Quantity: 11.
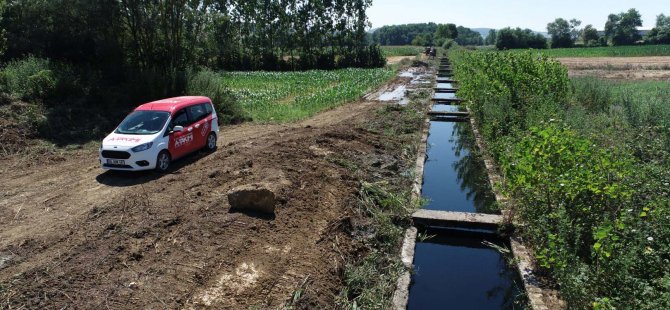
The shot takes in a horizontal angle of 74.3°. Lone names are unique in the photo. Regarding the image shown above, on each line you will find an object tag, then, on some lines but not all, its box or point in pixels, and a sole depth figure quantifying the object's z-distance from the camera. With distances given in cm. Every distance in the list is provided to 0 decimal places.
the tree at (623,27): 9950
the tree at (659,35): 8881
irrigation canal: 699
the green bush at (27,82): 1539
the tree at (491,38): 17438
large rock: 759
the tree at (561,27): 13712
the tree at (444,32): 11981
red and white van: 1028
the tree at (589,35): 10802
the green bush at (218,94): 1806
